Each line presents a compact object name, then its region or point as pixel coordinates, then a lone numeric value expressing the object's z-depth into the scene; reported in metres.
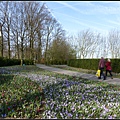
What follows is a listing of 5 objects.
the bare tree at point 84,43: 39.66
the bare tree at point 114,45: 32.08
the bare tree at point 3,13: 26.38
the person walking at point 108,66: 11.82
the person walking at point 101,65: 11.26
